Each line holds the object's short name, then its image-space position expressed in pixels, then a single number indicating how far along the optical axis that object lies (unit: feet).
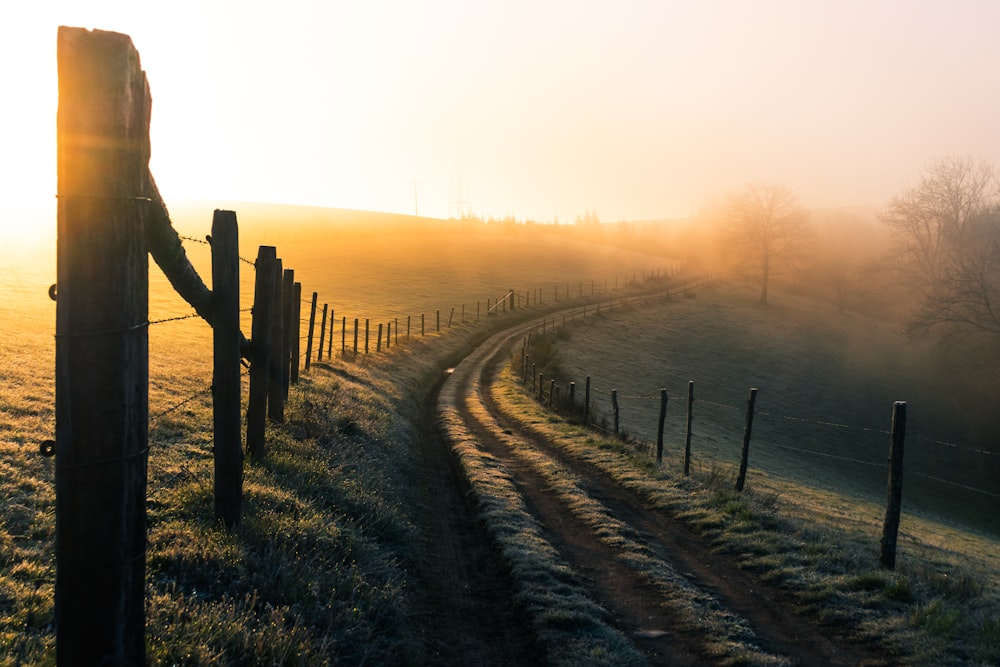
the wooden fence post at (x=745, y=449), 45.60
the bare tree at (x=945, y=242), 150.71
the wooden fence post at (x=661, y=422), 56.56
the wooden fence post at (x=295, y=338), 56.90
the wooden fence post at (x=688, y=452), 50.95
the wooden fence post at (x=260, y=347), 28.30
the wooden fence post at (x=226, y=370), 22.97
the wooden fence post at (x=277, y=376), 38.06
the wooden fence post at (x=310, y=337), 73.03
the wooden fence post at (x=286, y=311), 42.98
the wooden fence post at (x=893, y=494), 31.30
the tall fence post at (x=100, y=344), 11.06
